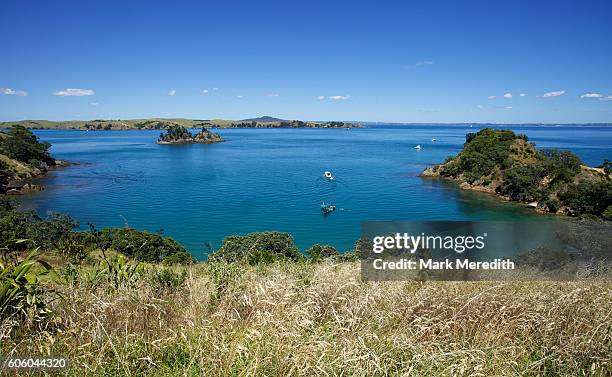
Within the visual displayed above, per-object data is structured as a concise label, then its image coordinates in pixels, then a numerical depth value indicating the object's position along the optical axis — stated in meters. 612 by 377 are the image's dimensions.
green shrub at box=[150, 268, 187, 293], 5.70
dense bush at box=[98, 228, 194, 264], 19.58
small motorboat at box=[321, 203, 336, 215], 43.85
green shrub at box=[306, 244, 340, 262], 20.56
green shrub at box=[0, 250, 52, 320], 4.20
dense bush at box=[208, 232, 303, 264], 18.50
